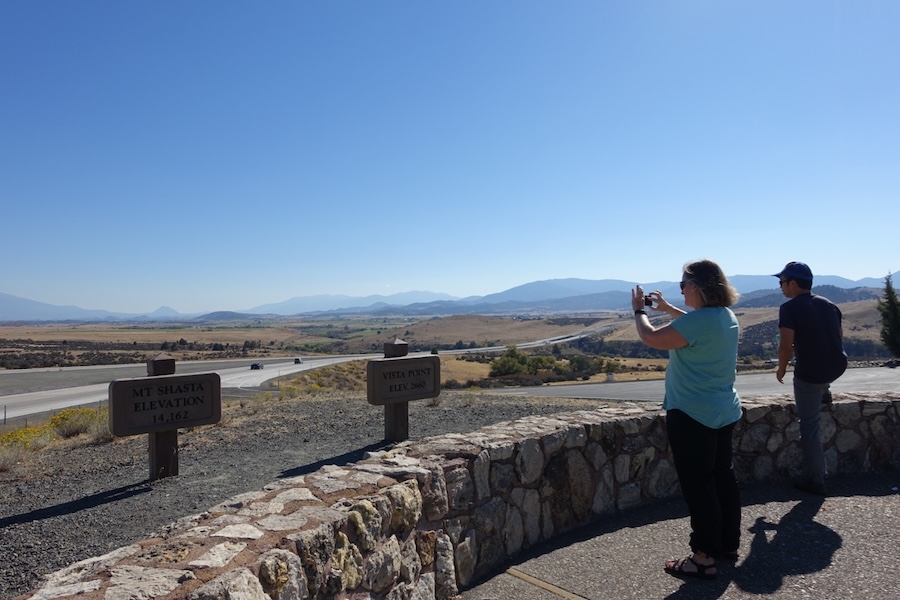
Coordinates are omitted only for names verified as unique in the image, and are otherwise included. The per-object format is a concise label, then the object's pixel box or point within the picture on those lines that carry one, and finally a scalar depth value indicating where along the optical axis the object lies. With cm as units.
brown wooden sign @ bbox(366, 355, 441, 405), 807
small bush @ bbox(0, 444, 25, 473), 764
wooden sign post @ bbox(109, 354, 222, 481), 656
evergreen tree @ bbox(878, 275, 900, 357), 3244
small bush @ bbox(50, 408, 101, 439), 1123
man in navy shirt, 441
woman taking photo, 332
